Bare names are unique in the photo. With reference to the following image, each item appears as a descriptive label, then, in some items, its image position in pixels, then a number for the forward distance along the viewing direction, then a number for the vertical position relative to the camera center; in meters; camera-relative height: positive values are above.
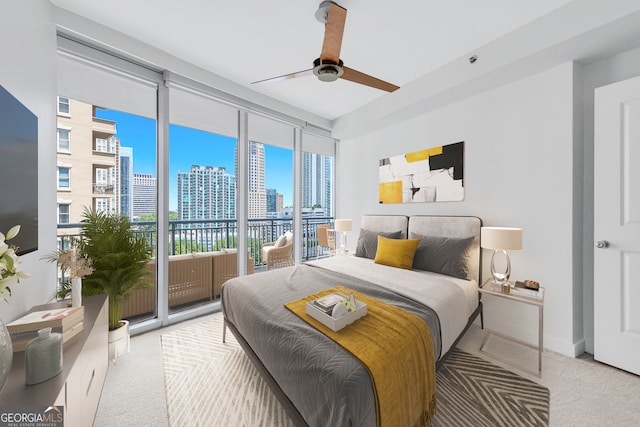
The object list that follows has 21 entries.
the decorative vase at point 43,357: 1.01 -0.60
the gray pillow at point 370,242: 3.41 -0.41
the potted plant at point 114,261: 2.13 -0.43
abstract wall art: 3.11 +0.50
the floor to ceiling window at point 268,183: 4.01 +0.51
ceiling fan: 1.66 +1.11
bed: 1.14 -0.69
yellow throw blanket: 1.18 -0.74
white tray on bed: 1.48 -0.64
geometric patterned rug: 1.62 -1.31
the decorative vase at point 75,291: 1.72 -0.55
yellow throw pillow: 2.87 -0.47
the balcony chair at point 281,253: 4.04 -0.67
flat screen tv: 1.33 +0.23
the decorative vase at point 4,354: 0.90 -0.52
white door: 2.01 -0.10
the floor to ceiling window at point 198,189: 3.18 +0.33
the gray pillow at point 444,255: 2.63 -0.46
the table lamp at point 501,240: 2.27 -0.25
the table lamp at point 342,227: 4.17 -0.24
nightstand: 2.04 -0.71
